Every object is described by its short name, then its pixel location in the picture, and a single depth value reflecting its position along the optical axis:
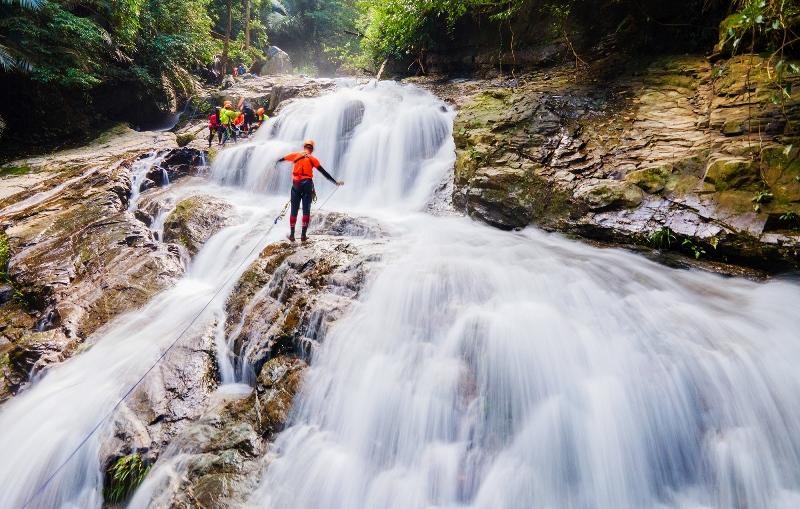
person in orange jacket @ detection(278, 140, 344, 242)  6.42
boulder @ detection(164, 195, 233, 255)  7.64
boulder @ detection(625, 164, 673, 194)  5.43
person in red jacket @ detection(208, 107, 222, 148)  12.39
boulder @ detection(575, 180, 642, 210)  5.54
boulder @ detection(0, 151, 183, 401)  5.46
